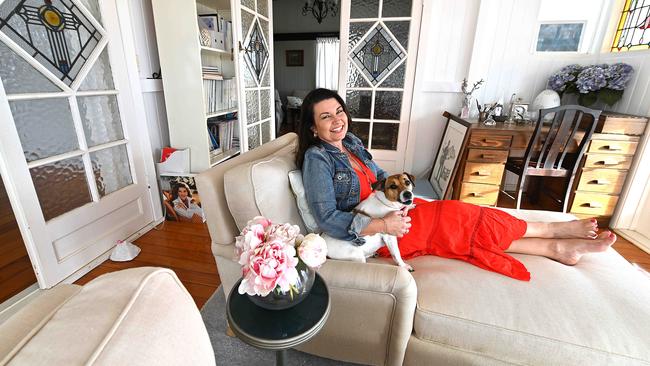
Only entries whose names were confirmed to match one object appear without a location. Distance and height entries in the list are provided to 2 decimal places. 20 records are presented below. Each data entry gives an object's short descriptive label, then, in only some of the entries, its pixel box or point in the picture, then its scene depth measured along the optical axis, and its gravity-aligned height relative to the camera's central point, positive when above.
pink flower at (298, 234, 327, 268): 0.79 -0.41
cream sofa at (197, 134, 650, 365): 0.93 -0.68
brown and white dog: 1.18 -0.48
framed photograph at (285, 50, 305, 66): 7.02 +0.63
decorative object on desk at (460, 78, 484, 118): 2.68 -0.04
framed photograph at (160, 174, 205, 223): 2.33 -0.87
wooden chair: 2.10 -0.37
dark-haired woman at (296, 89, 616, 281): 1.20 -0.53
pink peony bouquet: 0.73 -0.41
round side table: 0.77 -0.60
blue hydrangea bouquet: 2.27 +0.09
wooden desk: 2.20 -0.51
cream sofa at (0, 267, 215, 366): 0.34 -0.29
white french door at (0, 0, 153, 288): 1.47 -0.27
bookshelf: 2.07 +0.03
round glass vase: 0.80 -0.54
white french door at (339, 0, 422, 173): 2.66 +0.16
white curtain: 6.80 +0.55
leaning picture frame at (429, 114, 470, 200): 2.44 -0.55
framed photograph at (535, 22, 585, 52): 2.56 +0.45
